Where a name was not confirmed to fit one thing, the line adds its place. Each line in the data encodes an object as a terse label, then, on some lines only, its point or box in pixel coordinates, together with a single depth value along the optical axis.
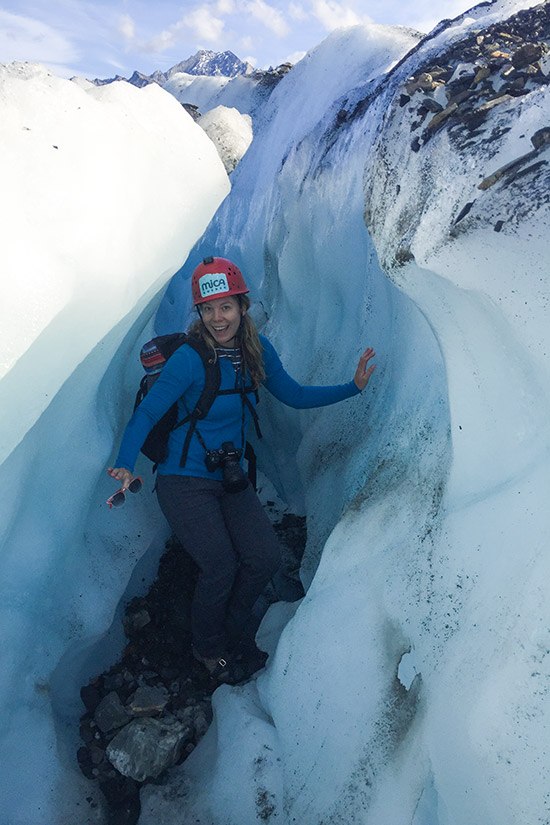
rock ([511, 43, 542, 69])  2.28
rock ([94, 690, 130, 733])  2.87
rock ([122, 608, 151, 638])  3.32
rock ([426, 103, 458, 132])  2.27
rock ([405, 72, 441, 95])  2.47
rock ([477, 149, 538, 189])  1.86
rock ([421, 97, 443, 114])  2.37
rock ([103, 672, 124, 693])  3.05
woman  2.80
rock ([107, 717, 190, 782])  2.67
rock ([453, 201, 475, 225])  1.93
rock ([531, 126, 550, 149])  1.82
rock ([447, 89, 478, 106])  2.28
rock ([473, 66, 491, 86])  2.33
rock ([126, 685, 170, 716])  2.91
